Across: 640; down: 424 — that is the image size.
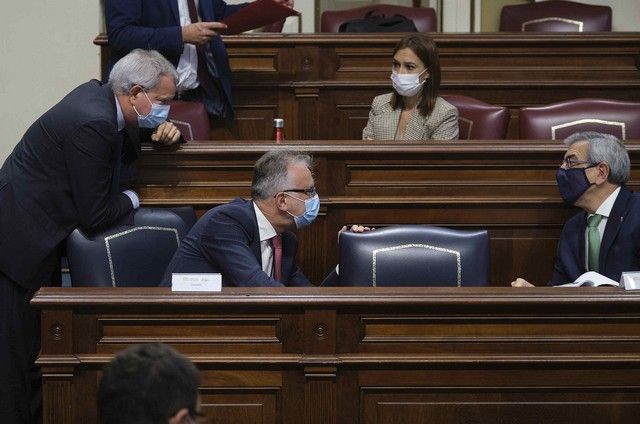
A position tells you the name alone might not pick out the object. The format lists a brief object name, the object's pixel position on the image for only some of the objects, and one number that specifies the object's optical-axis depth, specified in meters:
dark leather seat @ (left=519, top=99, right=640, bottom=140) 8.72
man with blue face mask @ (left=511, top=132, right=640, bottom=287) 7.07
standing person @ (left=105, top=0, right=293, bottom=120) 8.83
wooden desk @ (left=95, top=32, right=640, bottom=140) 9.95
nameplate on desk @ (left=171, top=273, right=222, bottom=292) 5.64
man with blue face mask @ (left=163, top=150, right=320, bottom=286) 6.34
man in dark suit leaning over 6.64
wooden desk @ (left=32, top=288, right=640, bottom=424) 5.58
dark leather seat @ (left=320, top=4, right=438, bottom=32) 12.02
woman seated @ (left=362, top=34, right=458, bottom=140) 8.72
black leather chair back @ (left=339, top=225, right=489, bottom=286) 6.41
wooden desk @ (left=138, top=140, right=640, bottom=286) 7.66
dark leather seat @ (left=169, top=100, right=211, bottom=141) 8.63
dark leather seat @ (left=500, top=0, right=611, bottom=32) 12.51
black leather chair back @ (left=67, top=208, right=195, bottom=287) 6.48
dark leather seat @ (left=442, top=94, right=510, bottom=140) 8.82
